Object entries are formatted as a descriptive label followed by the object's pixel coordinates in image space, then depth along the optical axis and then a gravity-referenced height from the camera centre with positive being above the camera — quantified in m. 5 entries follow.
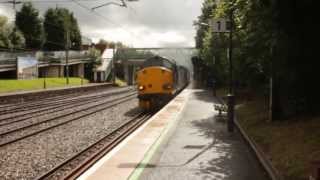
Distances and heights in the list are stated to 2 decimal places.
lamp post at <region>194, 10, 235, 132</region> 16.87 +1.36
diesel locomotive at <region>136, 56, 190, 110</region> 27.40 -0.58
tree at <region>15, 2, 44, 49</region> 83.03 +9.03
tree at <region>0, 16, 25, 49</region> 76.22 +6.03
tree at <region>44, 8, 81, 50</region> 90.62 +8.72
